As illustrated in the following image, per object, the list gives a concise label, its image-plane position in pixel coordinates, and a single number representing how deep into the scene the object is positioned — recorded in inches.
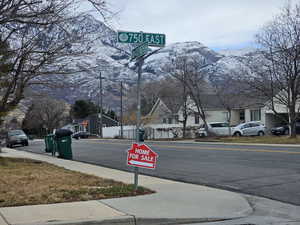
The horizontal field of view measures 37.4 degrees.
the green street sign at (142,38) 377.7
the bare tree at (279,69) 1197.7
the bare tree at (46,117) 3007.6
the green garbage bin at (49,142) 997.9
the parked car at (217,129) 1852.9
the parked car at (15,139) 1504.7
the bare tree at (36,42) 532.1
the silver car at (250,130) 1711.4
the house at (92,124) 3142.2
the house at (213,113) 2035.4
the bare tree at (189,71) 1782.7
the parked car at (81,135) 2755.9
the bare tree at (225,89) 1776.3
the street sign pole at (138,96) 378.0
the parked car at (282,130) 1729.8
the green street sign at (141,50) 375.6
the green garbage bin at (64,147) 876.0
